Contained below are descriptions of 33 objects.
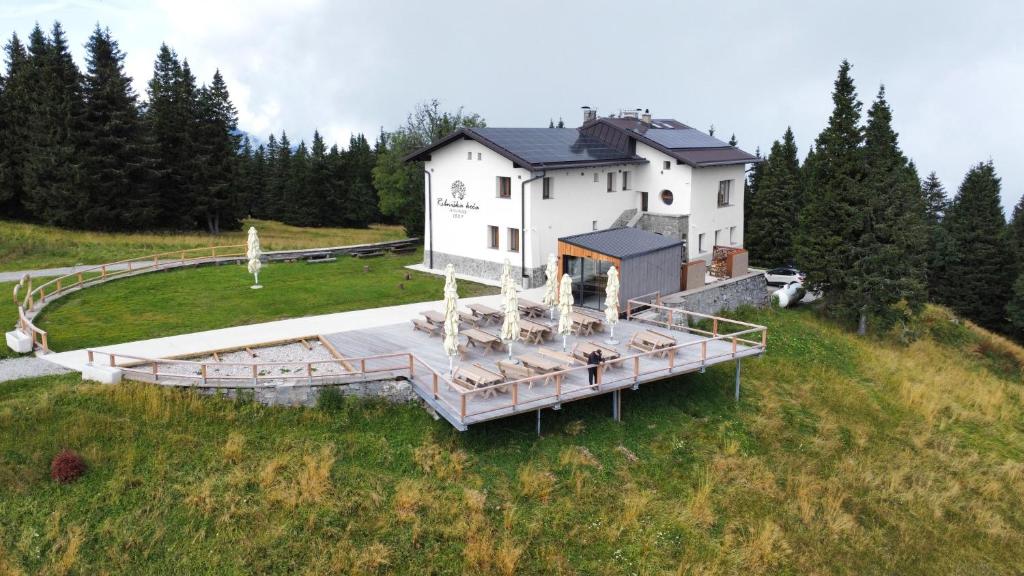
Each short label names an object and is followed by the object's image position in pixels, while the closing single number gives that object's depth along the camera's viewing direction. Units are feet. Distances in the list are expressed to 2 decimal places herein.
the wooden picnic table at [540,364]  63.00
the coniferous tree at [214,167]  172.24
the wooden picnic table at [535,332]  73.77
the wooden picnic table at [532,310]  83.51
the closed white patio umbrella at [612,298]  72.23
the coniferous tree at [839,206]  111.14
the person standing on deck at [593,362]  61.11
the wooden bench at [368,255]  129.57
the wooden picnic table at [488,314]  79.66
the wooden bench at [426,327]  75.82
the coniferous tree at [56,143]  148.77
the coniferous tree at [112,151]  150.92
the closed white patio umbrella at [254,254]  99.60
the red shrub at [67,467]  50.88
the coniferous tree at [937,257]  179.22
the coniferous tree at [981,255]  173.27
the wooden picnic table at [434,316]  76.38
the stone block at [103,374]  60.03
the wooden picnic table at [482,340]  69.97
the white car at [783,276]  142.61
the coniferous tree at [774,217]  161.89
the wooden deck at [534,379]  56.75
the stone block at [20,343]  68.64
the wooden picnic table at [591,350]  65.87
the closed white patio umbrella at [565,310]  69.15
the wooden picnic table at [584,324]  76.28
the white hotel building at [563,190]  103.50
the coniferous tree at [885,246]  108.58
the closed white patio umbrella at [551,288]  78.79
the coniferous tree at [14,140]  159.53
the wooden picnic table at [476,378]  58.29
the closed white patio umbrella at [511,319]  64.69
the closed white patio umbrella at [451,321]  60.49
